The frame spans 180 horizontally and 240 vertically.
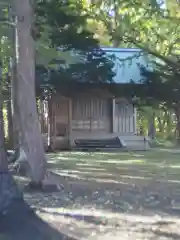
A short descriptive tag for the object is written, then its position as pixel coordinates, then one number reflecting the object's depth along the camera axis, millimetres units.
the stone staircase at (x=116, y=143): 26578
